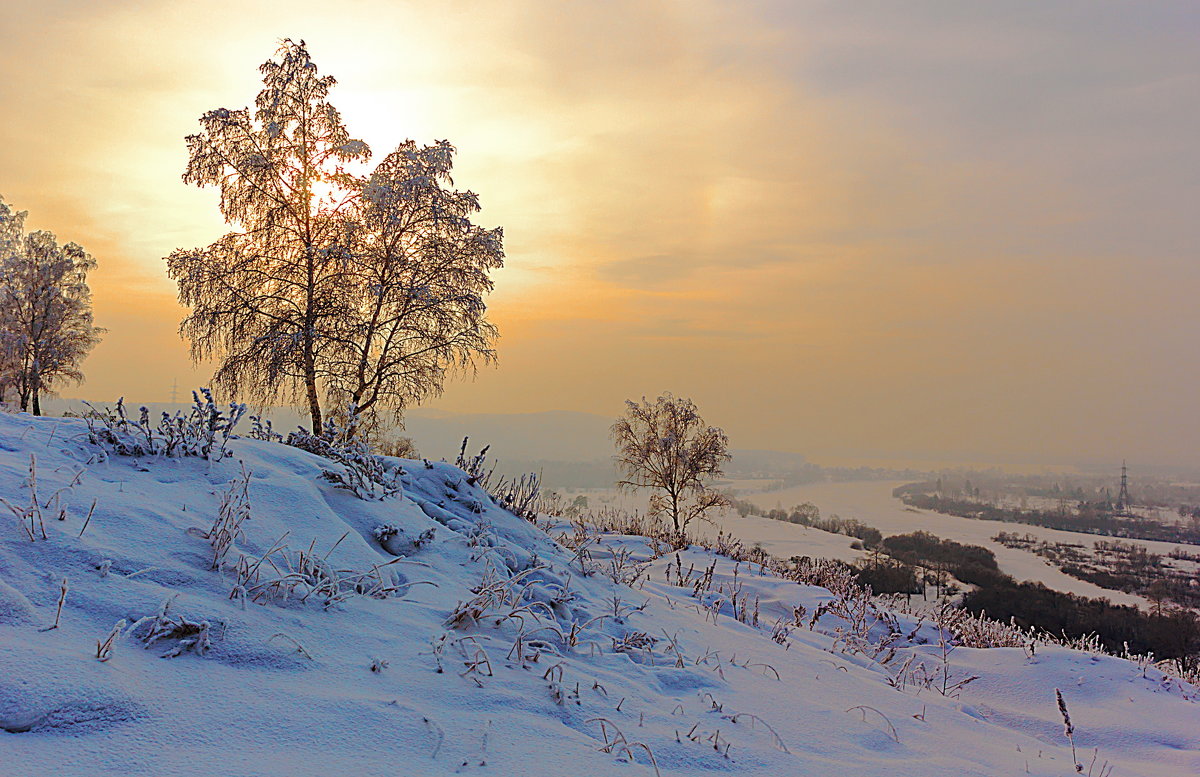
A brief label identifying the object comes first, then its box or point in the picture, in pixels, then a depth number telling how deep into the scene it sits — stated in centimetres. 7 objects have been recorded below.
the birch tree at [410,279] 1941
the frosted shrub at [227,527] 299
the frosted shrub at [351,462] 482
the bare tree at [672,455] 3247
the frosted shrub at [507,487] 712
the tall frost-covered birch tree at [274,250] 1864
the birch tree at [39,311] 2741
